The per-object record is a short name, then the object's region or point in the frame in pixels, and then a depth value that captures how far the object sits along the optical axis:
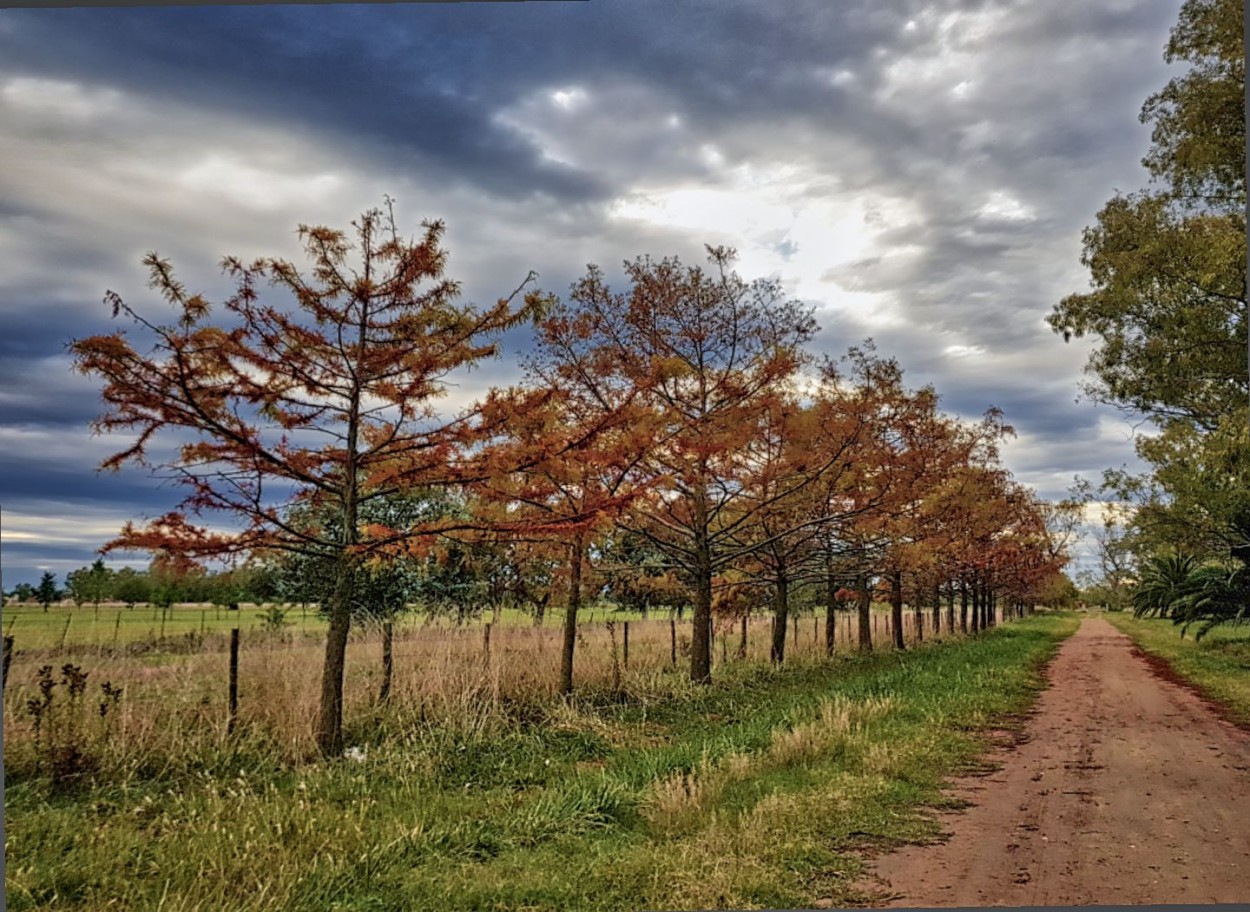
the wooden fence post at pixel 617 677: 10.79
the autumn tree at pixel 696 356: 10.86
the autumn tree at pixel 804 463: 11.54
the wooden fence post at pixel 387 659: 8.30
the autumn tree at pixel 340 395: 6.28
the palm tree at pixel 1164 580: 20.80
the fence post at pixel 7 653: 6.48
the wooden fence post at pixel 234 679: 7.01
